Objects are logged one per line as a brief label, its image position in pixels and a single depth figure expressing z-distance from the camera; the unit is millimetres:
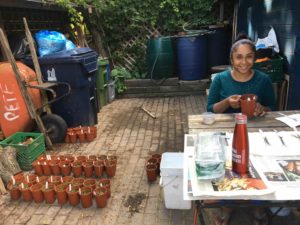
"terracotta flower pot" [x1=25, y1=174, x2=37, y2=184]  2930
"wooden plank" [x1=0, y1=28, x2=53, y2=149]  3580
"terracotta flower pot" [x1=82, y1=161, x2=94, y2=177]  3152
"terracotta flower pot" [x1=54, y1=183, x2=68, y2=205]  2717
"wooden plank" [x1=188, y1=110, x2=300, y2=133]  1875
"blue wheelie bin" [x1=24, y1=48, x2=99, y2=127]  4254
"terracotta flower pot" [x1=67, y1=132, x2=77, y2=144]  4188
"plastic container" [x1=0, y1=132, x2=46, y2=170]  3377
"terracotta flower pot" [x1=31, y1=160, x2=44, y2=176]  3258
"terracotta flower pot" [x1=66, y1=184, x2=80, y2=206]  2680
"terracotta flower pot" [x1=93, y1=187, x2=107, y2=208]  2627
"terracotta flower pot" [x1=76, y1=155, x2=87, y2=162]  3322
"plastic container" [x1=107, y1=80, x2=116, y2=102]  6219
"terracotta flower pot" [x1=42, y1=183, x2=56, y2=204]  2732
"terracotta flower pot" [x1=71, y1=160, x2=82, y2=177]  3164
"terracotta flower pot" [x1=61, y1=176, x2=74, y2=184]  2881
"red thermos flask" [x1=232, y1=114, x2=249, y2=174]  1273
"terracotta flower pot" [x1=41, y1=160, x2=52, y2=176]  3244
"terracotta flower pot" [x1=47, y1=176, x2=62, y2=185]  2871
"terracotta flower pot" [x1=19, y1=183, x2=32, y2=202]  2791
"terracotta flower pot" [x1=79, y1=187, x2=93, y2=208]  2639
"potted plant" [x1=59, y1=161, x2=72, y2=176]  3205
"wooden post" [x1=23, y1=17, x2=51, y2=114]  4027
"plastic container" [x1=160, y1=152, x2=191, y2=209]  2387
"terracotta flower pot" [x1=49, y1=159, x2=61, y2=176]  3236
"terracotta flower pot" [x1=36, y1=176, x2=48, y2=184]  2915
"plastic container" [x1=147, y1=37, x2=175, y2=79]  6480
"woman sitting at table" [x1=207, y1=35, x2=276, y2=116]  2244
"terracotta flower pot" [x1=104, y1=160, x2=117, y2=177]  3158
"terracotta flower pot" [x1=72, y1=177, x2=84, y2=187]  2834
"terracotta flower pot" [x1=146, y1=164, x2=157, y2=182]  3007
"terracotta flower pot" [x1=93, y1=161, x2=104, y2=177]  3145
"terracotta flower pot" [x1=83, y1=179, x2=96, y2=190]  2788
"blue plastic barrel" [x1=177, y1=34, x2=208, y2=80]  6301
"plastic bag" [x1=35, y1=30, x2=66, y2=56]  4434
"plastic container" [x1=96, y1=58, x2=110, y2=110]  5660
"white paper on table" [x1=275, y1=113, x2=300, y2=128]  1882
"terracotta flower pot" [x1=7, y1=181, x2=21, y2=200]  2836
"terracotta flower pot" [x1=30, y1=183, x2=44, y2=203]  2756
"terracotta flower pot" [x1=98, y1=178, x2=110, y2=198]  2768
